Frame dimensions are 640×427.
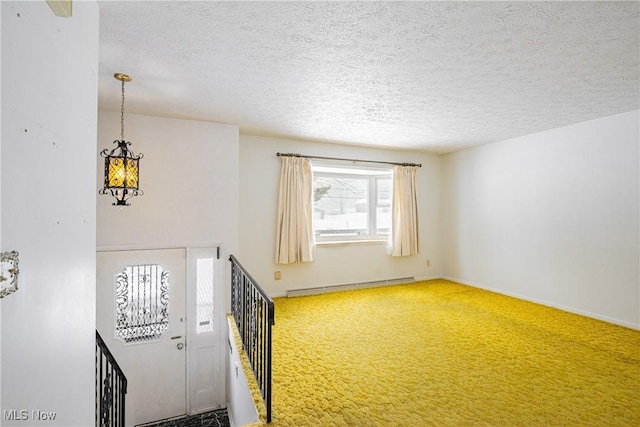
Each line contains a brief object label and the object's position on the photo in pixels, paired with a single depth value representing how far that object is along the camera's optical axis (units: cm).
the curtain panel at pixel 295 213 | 450
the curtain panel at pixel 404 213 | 529
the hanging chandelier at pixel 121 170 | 254
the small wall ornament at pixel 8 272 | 71
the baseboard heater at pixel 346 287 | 468
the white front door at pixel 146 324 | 338
